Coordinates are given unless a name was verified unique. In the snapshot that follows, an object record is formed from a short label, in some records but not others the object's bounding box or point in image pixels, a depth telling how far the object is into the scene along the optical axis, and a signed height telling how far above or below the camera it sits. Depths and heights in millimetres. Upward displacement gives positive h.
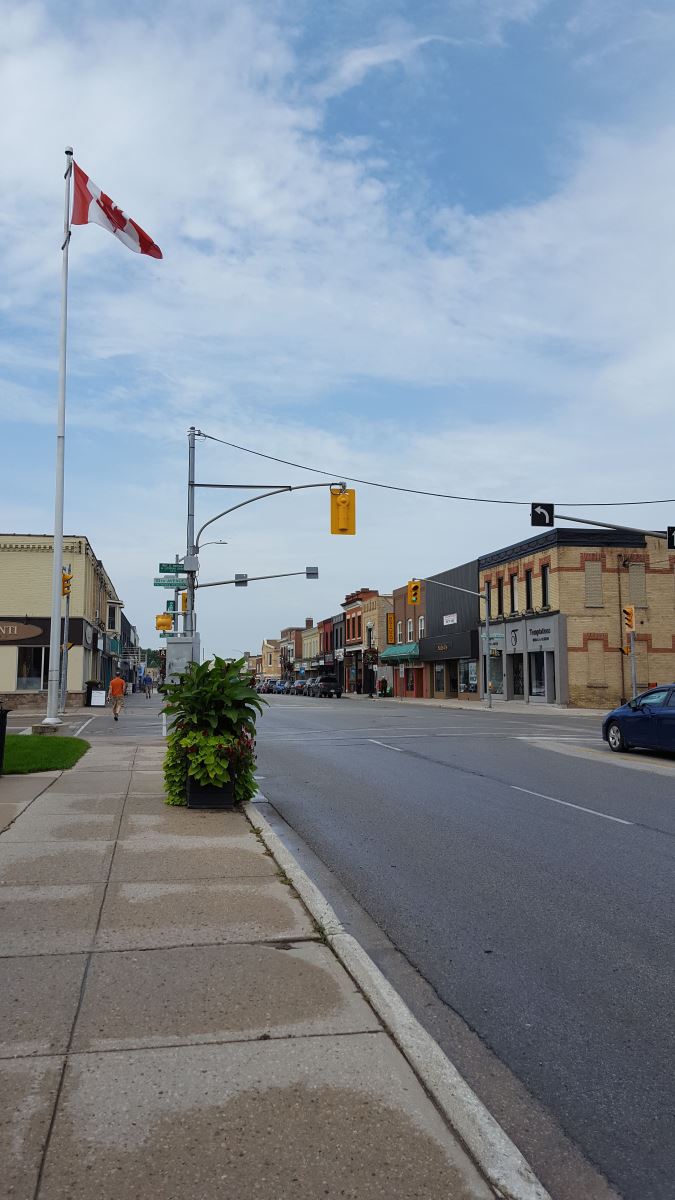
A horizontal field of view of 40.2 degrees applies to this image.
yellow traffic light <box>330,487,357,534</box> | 23297 +4466
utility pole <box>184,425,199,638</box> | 25453 +4134
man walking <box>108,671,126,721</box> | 30750 -160
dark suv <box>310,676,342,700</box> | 71281 +132
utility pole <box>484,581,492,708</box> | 44156 +1954
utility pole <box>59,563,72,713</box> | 34953 +967
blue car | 17281 -634
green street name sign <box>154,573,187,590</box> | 29781 +3499
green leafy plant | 10219 -456
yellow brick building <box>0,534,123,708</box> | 42875 +3607
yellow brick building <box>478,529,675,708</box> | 43219 +3630
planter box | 10430 -1213
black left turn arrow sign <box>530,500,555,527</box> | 22500 +4260
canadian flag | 19312 +10060
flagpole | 19734 +3837
